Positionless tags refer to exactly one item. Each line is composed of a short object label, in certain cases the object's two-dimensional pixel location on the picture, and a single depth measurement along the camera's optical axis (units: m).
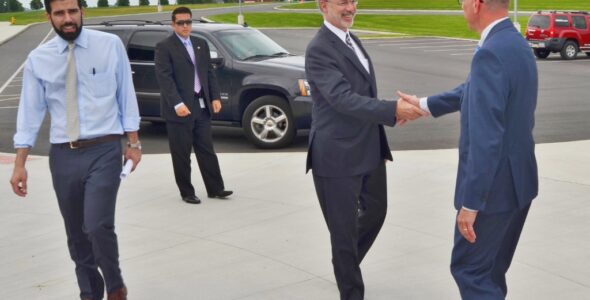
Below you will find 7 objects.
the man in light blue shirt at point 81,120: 5.07
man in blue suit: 3.79
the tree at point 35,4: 100.56
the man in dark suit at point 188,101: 8.56
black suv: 11.74
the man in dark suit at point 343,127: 4.94
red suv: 30.00
